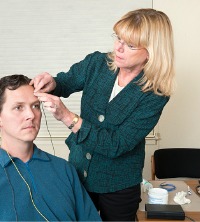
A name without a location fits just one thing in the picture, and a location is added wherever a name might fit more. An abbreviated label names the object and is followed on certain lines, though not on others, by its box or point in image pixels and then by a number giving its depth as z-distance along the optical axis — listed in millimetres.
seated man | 1378
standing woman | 1449
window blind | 2943
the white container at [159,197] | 1771
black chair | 2646
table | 1607
